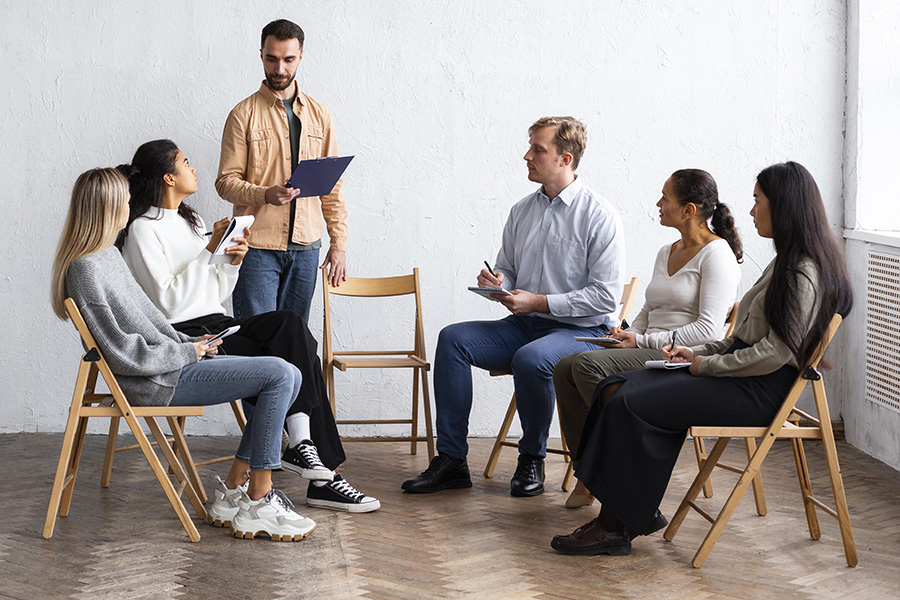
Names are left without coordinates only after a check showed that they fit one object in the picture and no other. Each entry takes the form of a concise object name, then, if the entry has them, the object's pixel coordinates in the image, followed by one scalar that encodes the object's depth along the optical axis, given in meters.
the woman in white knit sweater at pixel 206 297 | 3.53
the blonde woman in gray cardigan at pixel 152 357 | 3.05
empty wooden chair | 4.21
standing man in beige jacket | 4.10
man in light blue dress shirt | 3.82
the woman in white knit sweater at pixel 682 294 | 3.35
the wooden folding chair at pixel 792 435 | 2.92
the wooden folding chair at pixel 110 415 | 3.06
